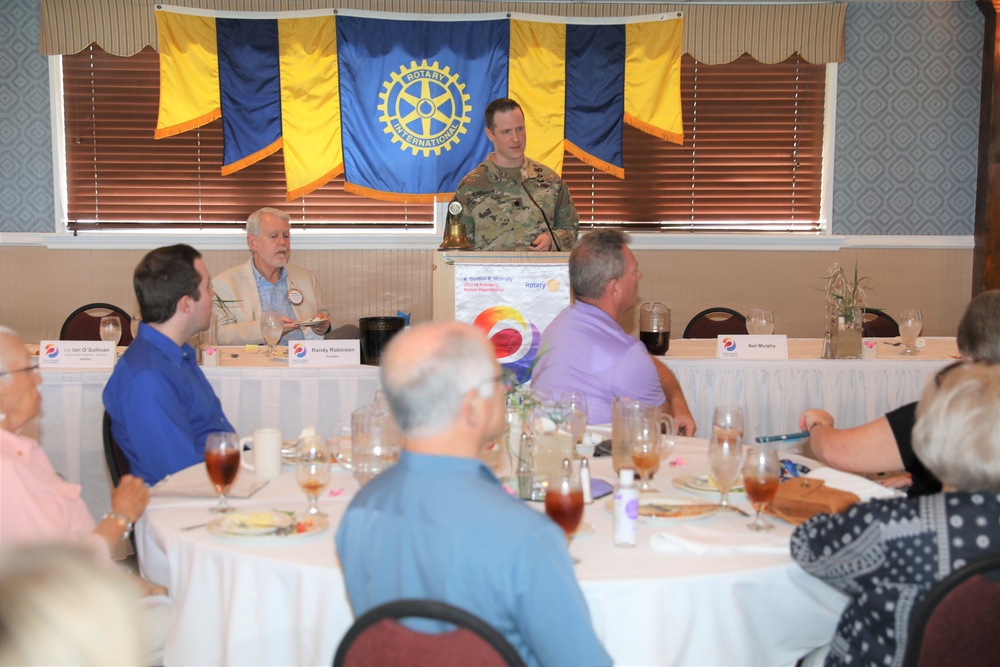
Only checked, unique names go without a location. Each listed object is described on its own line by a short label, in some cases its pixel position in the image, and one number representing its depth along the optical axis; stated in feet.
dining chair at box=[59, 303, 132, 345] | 17.07
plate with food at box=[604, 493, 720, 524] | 6.66
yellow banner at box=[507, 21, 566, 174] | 20.51
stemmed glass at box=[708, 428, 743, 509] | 6.72
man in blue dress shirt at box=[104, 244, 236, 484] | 8.61
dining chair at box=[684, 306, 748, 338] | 17.49
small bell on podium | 13.15
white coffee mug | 7.88
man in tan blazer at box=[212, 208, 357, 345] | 15.37
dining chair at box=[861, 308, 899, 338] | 17.61
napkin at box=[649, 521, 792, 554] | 6.13
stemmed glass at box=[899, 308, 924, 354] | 14.80
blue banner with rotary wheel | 20.43
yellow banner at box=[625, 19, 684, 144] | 20.68
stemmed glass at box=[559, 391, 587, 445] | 8.02
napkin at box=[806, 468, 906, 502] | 7.34
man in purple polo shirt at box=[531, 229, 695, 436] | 10.09
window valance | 20.66
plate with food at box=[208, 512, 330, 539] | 6.30
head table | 13.08
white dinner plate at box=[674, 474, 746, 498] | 7.39
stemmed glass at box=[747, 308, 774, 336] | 14.89
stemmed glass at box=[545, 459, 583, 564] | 5.85
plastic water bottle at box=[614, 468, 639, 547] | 6.12
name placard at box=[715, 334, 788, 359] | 14.32
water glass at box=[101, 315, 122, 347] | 13.92
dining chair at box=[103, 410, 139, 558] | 8.86
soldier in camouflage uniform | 15.21
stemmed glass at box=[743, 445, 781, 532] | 6.40
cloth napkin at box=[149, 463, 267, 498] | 7.34
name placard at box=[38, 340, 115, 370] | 13.24
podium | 12.29
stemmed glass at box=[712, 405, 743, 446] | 7.45
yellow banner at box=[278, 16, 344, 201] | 20.18
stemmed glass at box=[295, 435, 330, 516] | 6.72
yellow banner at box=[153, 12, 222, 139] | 19.80
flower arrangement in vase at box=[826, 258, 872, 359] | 14.14
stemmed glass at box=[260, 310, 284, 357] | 13.94
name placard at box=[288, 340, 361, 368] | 13.60
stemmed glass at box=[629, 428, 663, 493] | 7.10
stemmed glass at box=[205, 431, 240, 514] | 6.88
